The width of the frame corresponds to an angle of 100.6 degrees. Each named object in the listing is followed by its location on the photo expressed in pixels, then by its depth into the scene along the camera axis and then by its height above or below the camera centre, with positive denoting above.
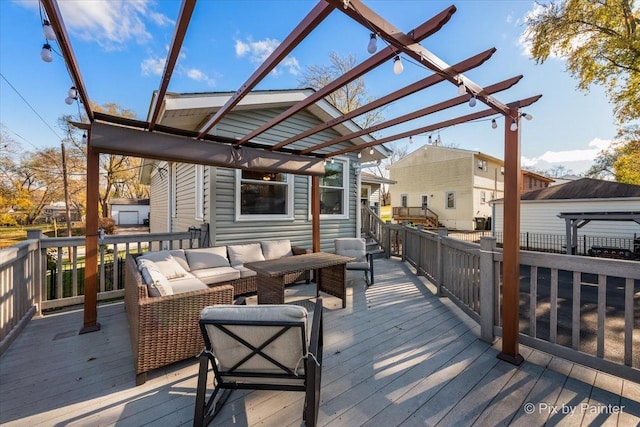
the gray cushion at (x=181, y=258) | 4.20 -0.73
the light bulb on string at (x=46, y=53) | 1.78 +1.08
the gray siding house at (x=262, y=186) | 5.16 +0.61
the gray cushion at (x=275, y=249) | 5.10 -0.71
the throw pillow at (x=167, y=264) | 3.73 -0.74
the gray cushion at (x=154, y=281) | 2.54 -0.69
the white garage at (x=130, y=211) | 26.11 +0.14
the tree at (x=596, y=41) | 7.85 +5.38
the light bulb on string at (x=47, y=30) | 1.59 +1.10
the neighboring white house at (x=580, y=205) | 11.15 +0.37
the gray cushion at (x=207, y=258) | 4.34 -0.76
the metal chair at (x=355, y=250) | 5.27 -0.77
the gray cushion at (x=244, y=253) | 4.74 -0.75
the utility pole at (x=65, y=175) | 12.66 +1.78
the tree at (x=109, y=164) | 17.22 +3.64
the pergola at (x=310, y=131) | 1.72 +1.11
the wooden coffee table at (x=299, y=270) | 3.58 -0.90
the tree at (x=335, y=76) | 14.74 +7.42
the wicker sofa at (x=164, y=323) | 2.29 -1.00
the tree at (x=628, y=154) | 12.30 +2.91
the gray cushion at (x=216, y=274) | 4.04 -0.97
